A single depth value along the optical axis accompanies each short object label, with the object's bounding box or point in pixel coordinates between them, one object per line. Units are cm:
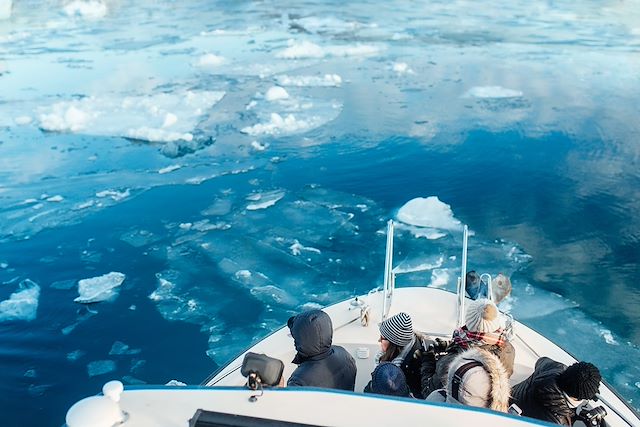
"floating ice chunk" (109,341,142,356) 482
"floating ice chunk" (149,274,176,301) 550
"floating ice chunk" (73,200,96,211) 733
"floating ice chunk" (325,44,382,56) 1522
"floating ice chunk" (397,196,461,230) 662
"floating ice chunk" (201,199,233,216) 705
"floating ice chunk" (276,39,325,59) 1502
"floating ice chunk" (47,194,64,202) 753
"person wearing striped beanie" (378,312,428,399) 274
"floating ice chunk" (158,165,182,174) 829
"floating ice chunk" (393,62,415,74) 1302
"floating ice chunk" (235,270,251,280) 572
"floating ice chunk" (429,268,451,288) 550
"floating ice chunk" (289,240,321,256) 613
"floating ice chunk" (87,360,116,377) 462
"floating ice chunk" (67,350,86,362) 477
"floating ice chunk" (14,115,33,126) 1018
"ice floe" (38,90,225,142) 968
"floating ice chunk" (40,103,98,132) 994
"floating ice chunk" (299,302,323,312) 523
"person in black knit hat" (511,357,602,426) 226
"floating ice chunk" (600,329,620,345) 472
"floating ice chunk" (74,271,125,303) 551
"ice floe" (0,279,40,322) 528
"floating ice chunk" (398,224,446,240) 638
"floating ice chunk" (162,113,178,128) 982
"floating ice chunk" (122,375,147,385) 445
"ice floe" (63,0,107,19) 2409
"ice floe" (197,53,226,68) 1402
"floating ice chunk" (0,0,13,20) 2388
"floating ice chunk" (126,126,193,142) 934
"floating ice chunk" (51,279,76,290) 571
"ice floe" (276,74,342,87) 1259
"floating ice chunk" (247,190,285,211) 716
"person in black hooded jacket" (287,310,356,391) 248
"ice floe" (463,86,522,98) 1113
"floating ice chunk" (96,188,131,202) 753
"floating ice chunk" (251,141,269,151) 902
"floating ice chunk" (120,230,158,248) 647
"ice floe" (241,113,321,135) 970
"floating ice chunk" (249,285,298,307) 536
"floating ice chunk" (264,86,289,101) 1141
